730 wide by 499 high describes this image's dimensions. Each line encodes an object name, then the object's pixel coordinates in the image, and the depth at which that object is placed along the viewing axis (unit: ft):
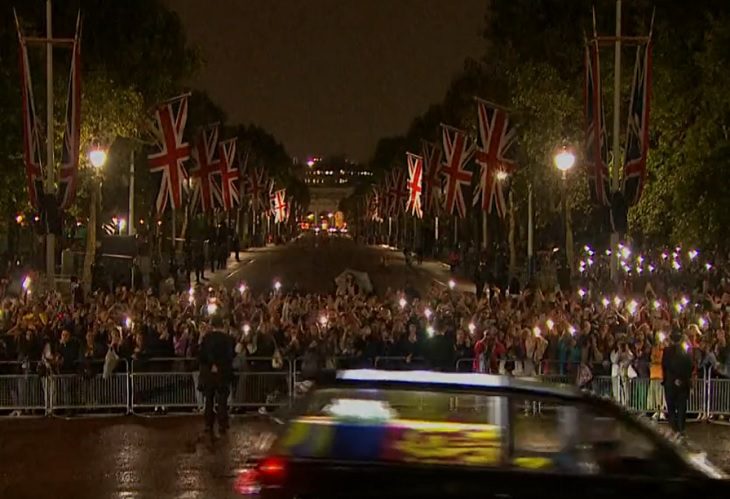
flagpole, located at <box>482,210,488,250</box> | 214.53
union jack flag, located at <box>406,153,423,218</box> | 199.11
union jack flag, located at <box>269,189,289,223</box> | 375.47
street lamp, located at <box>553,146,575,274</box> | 108.47
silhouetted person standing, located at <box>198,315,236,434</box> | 54.08
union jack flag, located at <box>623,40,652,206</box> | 83.92
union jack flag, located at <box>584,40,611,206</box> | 87.66
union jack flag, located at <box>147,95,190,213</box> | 108.88
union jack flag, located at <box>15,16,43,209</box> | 85.40
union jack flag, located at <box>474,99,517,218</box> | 115.96
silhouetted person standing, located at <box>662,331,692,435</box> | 55.31
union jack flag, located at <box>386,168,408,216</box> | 276.35
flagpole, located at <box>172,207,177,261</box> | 196.72
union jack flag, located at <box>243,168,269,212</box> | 290.76
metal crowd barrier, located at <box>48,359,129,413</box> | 63.26
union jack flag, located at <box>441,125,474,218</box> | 139.33
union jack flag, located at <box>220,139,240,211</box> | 162.71
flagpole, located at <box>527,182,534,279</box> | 158.69
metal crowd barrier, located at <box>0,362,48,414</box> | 63.16
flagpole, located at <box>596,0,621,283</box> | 90.79
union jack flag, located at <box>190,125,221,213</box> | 150.71
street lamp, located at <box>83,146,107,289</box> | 140.02
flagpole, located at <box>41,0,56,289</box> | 89.30
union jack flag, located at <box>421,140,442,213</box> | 179.01
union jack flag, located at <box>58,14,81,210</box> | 86.94
